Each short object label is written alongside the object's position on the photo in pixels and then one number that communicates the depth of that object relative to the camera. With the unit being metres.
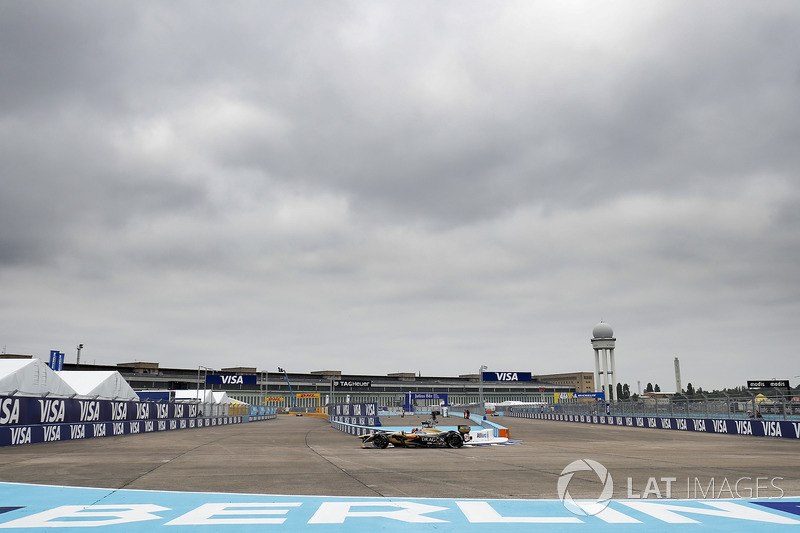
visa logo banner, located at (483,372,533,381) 87.85
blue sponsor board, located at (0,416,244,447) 24.80
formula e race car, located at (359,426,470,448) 25.19
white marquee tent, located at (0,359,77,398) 31.89
